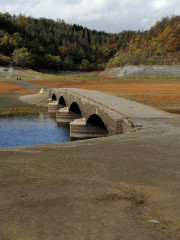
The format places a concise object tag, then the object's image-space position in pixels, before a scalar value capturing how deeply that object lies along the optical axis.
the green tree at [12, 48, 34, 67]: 165.62
